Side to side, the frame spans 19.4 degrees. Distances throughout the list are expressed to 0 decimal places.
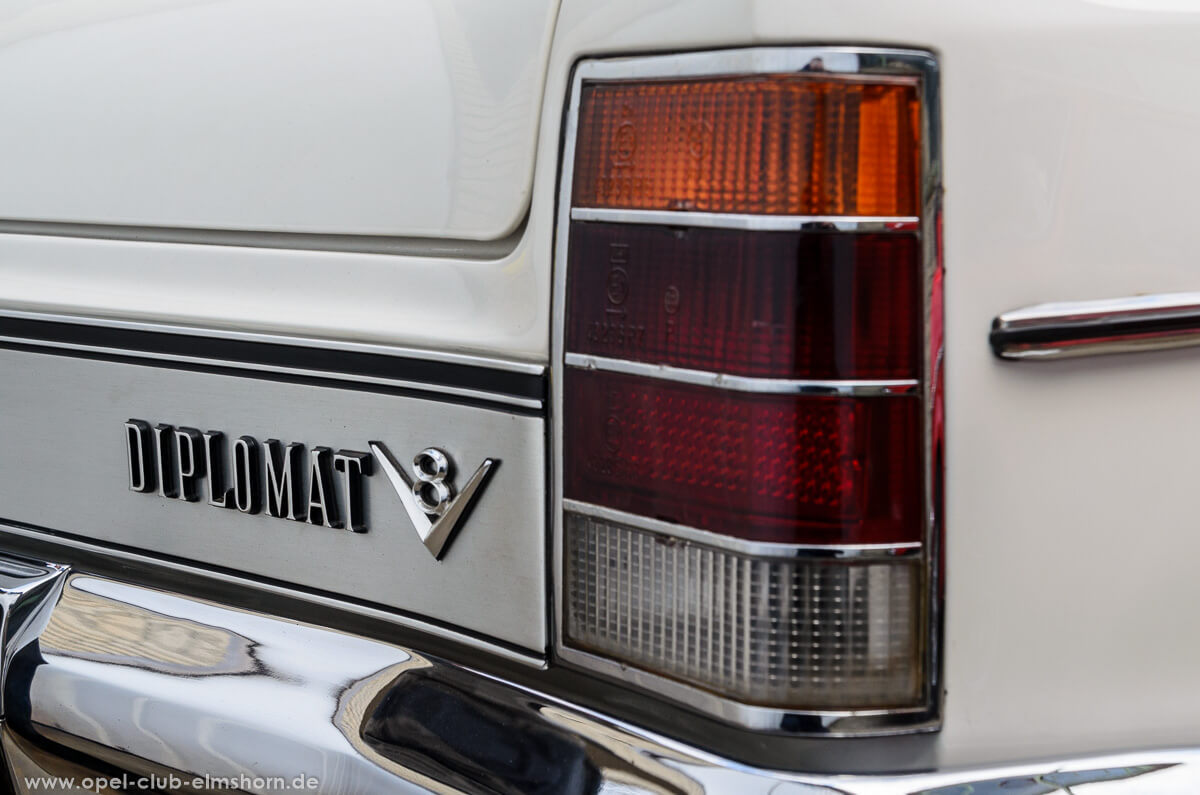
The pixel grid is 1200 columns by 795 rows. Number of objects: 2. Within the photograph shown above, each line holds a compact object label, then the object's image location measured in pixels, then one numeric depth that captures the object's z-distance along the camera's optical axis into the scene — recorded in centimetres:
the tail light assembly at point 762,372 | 133
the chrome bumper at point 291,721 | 137
